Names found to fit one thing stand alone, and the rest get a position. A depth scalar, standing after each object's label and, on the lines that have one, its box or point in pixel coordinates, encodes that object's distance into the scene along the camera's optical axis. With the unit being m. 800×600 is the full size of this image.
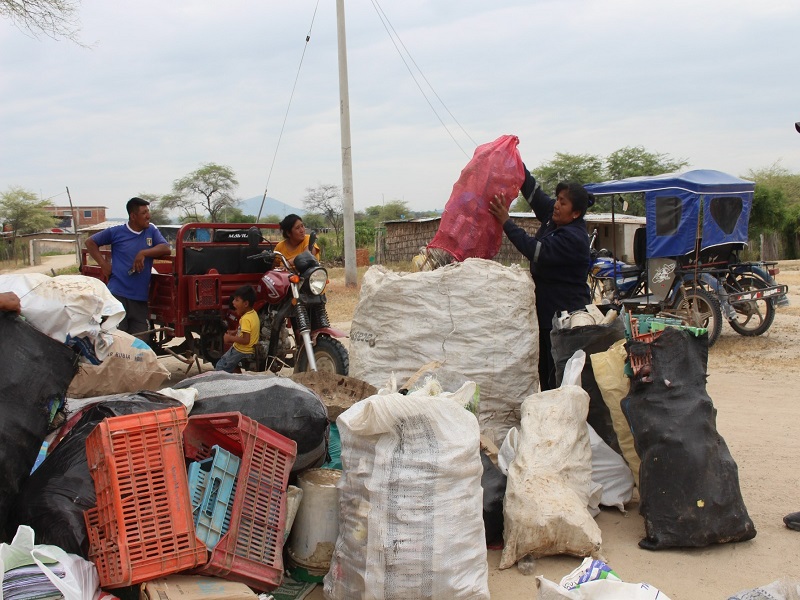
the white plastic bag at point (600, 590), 2.07
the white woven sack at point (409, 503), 2.64
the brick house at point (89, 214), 72.91
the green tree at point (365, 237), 36.31
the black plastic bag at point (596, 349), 3.86
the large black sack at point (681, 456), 3.15
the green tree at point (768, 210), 25.30
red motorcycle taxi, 5.71
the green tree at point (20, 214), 48.08
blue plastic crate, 2.68
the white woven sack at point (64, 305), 3.08
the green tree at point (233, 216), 43.37
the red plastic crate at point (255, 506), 2.68
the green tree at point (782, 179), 39.08
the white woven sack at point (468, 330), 3.97
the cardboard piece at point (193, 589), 2.42
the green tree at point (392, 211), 61.00
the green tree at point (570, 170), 37.41
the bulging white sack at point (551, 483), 3.05
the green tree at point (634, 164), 34.97
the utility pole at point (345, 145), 16.66
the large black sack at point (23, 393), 2.80
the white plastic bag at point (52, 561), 2.31
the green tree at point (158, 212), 49.11
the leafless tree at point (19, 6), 11.55
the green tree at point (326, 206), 43.62
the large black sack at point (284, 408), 3.13
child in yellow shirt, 5.73
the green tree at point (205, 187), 49.03
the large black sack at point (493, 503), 3.28
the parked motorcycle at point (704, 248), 8.87
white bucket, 3.02
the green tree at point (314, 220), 50.28
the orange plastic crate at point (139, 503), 2.45
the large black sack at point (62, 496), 2.62
